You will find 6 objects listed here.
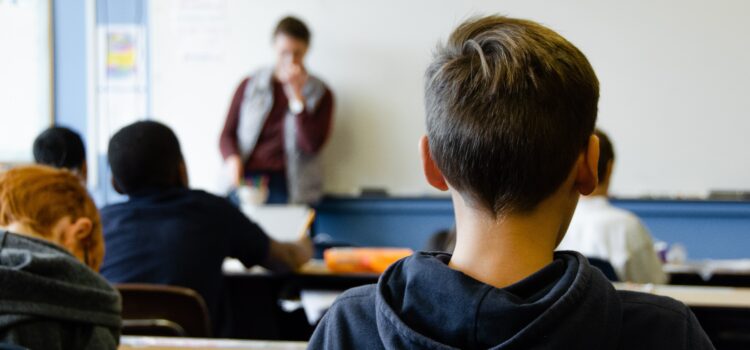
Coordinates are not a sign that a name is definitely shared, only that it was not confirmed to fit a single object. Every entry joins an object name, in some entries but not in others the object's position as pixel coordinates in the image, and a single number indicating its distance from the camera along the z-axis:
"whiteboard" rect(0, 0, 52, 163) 5.28
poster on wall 5.26
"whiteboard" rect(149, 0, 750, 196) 4.71
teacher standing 4.85
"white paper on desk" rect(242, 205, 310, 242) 4.40
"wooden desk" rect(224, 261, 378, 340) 2.79
